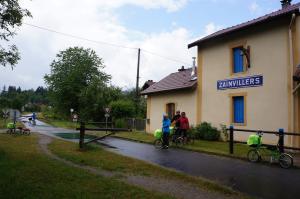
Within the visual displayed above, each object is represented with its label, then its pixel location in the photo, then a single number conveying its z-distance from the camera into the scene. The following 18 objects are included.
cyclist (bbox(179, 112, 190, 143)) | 16.25
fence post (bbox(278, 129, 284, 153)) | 11.16
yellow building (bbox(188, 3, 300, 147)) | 14.92
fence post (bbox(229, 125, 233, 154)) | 12.96
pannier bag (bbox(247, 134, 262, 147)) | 11.42
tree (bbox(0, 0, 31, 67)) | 10.26
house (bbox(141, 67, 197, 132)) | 21.17
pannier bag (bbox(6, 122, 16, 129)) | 22.44
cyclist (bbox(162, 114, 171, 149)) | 15.42
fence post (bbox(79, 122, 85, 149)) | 13.22
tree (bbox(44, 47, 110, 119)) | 63.28
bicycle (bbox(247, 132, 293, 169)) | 10.34
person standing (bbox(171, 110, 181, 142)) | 16.48
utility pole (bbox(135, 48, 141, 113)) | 37.59
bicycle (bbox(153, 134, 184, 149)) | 16.27
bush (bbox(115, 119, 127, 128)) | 33.49
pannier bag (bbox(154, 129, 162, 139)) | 16.61
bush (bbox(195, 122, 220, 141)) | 18.83
